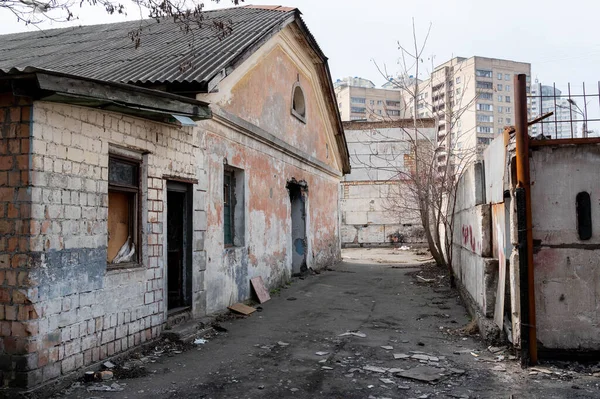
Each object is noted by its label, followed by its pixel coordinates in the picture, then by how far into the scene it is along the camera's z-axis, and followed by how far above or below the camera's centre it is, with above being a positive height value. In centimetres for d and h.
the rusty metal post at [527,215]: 544 +10
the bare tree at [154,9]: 515 +233
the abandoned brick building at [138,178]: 480 +70
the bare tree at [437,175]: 1341 +157
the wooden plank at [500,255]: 614 -37
